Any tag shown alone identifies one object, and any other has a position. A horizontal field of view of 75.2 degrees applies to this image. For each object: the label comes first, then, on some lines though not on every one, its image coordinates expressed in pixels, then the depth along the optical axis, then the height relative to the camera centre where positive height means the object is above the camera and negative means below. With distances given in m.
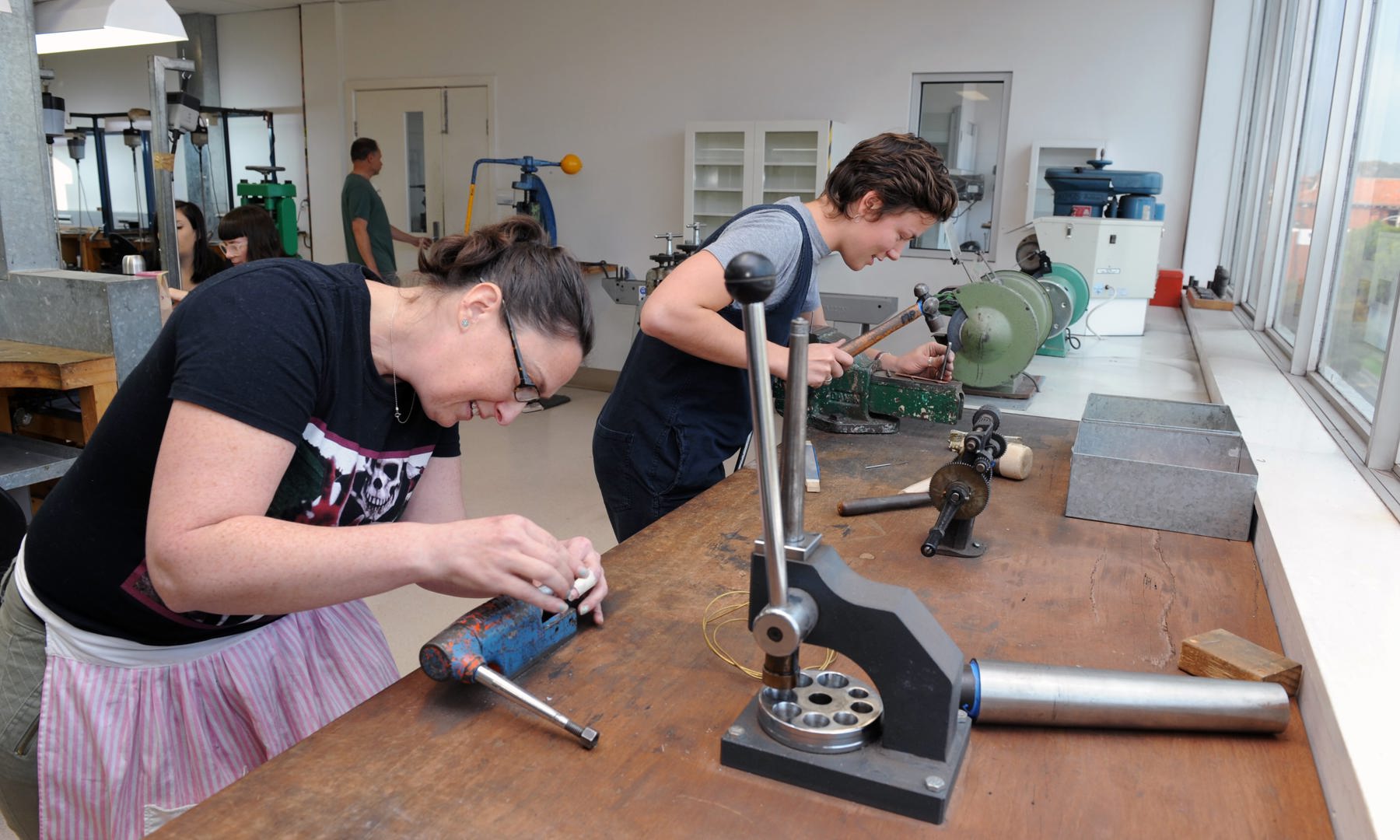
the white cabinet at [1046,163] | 4.83 +0.41
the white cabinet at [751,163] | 5.24 +0.40
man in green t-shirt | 5.47 +0.05
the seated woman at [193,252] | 3.71 -0.14
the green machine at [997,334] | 2.13 -0.22
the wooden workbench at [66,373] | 2.02 -0.35
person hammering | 1.58 -0.22
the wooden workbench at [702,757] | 0.73 -0.46
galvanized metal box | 1.40 -0.37
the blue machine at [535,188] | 5.55 +0.23
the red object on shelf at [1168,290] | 4.43 -0.22
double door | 6.37 +0.53
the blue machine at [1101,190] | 3.44 +0.20
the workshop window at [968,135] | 5.05 +0.58
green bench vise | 2.04 -0.37
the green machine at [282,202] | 5.89 +0.11
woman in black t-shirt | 0.83 -0.30
